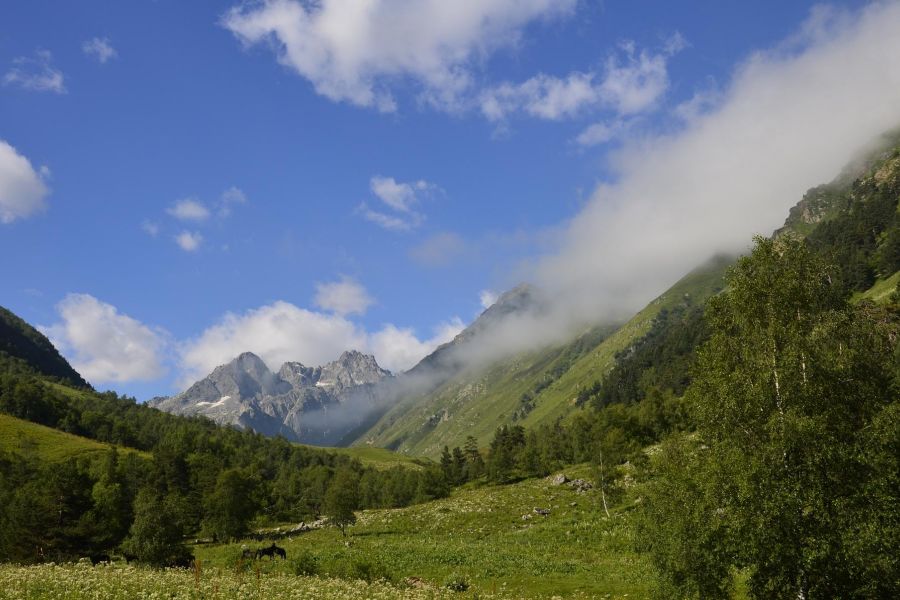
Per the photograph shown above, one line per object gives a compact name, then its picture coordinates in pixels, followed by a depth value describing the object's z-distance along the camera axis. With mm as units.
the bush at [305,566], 38031
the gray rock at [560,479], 105331
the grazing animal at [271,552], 47250
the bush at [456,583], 34094
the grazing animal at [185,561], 51834
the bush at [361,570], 32281
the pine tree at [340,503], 84000
